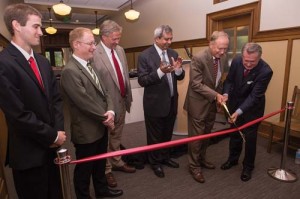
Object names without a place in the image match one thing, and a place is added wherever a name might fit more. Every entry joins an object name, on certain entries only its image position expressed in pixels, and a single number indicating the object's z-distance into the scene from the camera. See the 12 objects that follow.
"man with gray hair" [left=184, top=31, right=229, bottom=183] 2.15
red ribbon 1.33
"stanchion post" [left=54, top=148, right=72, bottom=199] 1.10
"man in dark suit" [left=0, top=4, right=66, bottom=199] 1.16
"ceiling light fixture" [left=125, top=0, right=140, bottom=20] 5.87
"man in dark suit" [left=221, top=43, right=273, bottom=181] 2.14
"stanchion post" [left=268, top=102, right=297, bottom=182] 2.21
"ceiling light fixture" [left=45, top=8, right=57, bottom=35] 8.05
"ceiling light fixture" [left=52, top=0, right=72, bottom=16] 5.20
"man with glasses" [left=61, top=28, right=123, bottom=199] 1.57
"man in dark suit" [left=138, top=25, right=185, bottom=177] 2.18
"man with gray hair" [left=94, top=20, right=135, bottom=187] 2.04
